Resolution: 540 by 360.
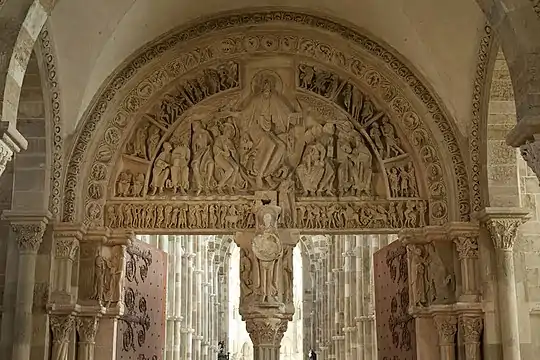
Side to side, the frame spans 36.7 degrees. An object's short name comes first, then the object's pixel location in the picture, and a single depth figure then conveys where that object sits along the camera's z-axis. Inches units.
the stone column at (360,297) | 684.1
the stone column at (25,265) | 366.6
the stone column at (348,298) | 748.6
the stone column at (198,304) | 876.0
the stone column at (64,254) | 386.0
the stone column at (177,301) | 717.6
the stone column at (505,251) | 370.3
